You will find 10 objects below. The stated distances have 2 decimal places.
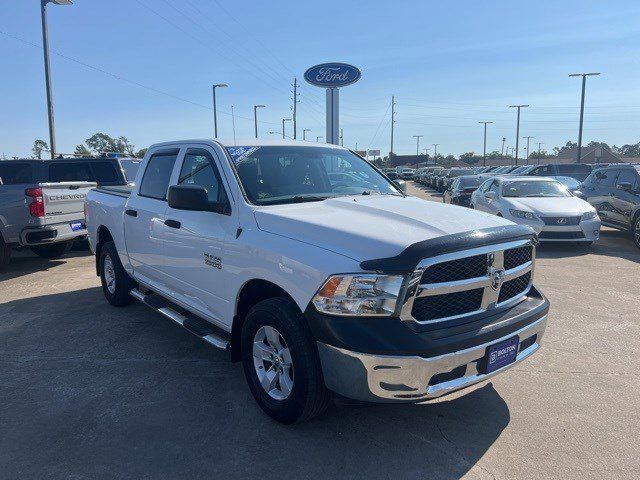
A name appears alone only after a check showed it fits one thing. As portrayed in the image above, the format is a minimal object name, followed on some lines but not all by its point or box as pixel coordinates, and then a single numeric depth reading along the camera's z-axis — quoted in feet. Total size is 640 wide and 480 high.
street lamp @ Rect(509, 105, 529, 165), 183.93
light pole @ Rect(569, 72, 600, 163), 117.29
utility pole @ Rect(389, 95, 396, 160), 298.35
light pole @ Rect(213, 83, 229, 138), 102.65
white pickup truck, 9.23
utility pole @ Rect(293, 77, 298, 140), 180.10
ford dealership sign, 69.62
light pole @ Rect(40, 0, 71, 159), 47.39
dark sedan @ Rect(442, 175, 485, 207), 57.88
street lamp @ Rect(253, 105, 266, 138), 137.77
